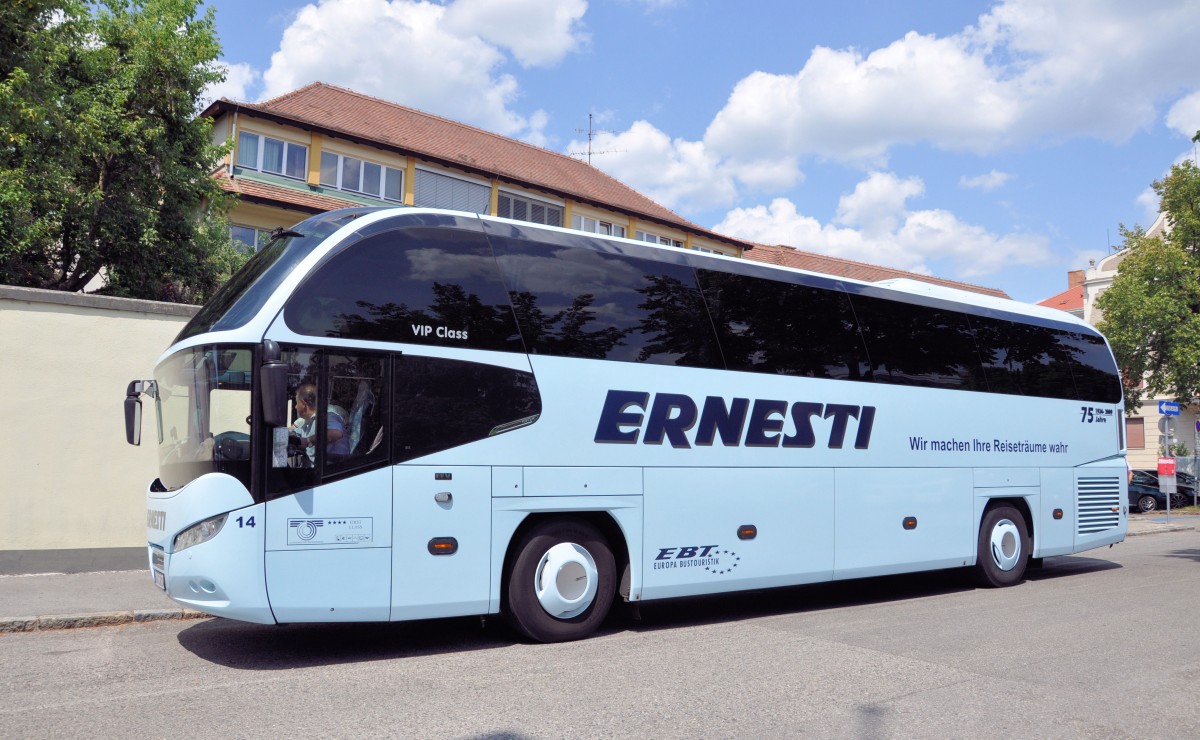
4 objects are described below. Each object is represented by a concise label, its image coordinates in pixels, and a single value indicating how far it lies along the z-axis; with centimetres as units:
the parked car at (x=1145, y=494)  3100
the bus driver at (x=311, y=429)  690
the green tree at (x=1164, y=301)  3441
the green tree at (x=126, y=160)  1337
